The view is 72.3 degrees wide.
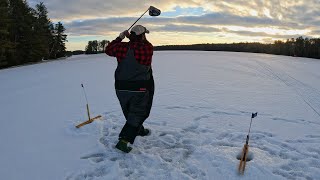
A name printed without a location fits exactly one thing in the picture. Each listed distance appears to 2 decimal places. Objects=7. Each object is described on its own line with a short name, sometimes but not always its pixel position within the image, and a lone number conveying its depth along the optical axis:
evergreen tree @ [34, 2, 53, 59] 36.38
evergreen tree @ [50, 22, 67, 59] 49.32
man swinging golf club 3.70
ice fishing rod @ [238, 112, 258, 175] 3.18
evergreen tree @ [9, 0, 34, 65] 32.25
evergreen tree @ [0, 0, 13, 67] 26.65
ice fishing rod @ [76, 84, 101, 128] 4.76
